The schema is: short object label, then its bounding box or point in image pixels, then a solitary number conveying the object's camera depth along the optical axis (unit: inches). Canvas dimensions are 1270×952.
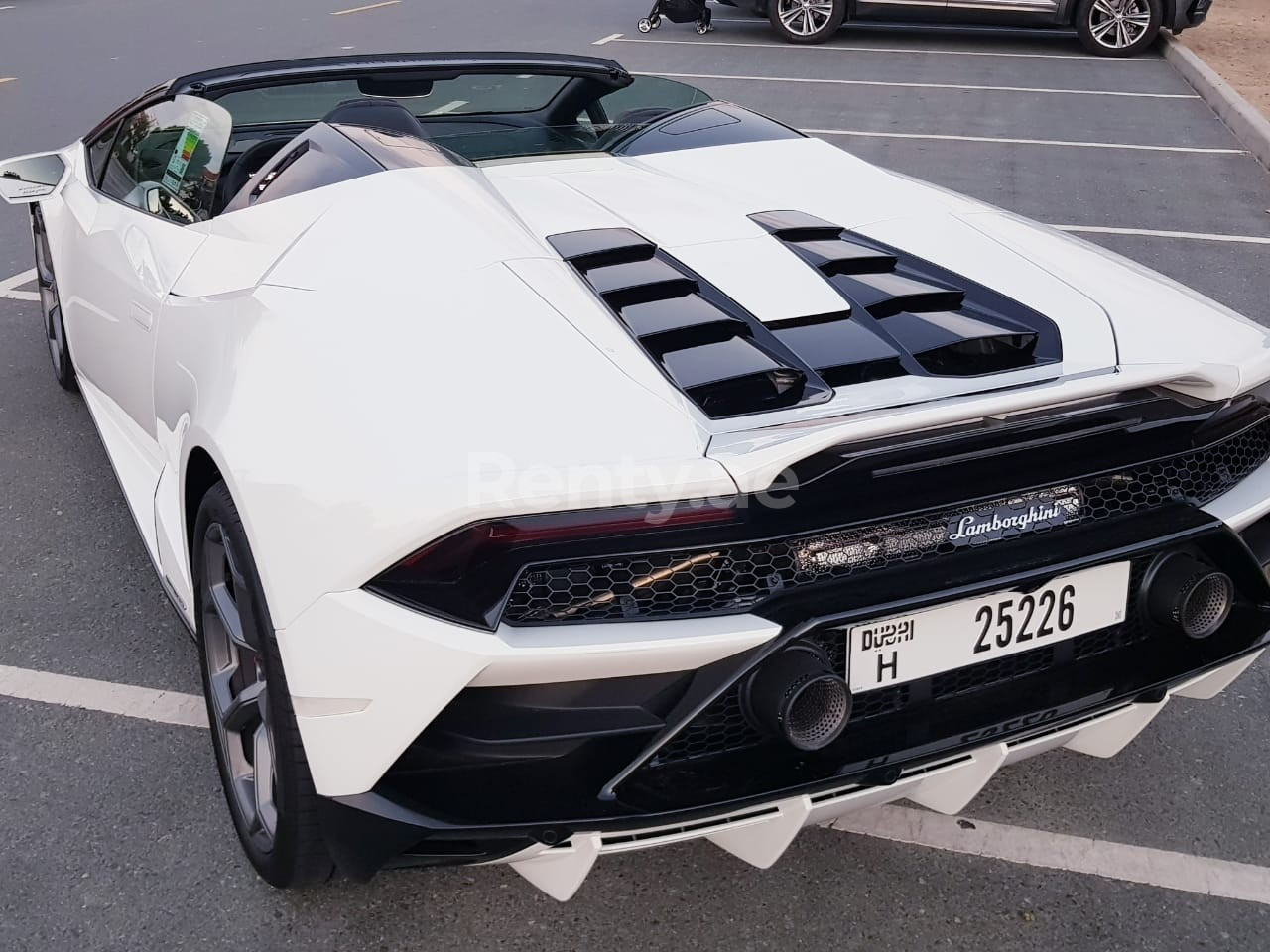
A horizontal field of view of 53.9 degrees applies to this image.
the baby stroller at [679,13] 532.4
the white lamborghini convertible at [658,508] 69.3
